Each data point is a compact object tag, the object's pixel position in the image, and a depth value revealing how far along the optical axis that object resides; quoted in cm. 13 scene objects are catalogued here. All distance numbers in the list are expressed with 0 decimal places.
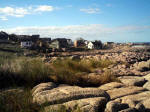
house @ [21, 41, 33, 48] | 3847
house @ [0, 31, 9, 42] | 5166
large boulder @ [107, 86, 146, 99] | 530
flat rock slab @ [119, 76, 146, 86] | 696
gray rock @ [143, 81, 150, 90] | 649
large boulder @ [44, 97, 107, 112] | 385
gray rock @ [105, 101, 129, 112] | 380
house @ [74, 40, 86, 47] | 5986
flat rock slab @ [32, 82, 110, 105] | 446
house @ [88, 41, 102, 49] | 5510
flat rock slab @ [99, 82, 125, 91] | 610
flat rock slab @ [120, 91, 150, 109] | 449
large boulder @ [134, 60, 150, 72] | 1153
